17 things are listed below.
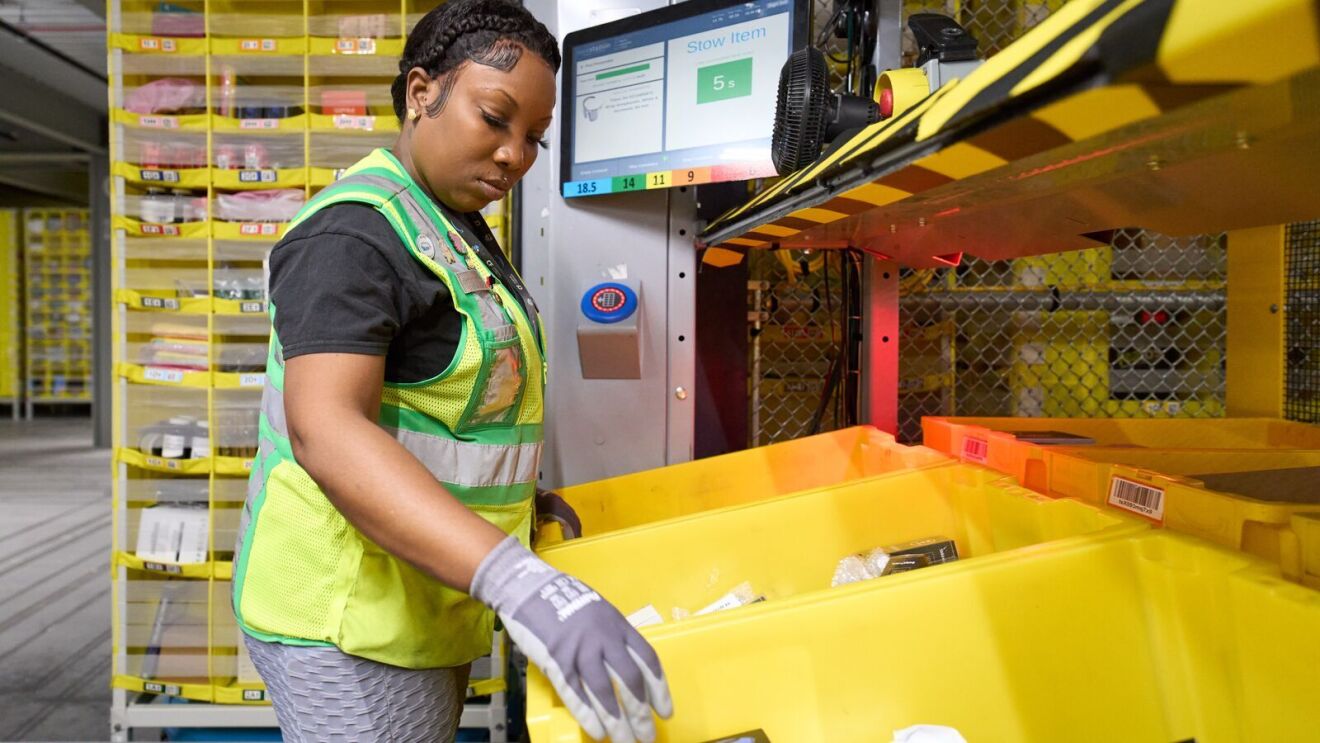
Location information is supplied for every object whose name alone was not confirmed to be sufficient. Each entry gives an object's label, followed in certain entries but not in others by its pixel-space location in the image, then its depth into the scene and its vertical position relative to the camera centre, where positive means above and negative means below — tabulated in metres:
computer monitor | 1.89 +0.68
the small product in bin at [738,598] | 1.32 -0.43
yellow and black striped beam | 0.41 +0.20
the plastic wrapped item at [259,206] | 2.56 +0.48
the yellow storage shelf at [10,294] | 10.85 +0.78
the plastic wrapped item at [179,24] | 2.52 +1.07
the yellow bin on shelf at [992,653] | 0.88 -0.35
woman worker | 0.86 -0.07
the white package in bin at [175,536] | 2.58 -0.62
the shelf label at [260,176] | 2.53 +0.57
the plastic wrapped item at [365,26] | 2.51 +1.06
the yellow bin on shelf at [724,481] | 1.83 -0.31
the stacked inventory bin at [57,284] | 10.77 +0.92
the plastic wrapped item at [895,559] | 1.23 -0.34
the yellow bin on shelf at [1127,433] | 1.57 -0.16
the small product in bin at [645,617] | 1.29 -0.45
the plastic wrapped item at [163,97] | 2.52 +0.83
